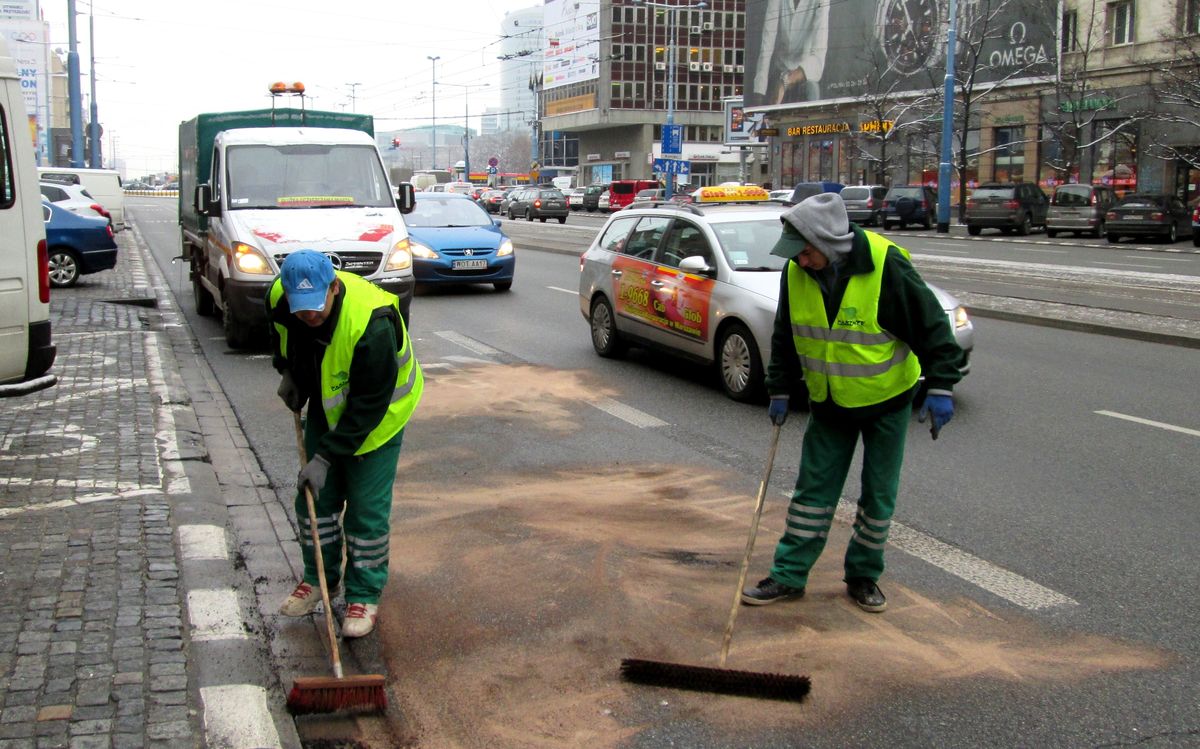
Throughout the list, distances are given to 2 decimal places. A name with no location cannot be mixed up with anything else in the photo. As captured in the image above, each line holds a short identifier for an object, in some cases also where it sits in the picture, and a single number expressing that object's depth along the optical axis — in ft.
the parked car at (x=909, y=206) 136.67
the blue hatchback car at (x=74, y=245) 59.41
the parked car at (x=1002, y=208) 121.08
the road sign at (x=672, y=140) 152.56
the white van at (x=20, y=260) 23.09
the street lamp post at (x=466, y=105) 240.96
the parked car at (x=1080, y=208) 113.29
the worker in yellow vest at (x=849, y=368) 14.98
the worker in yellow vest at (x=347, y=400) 13.85
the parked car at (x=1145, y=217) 105.70
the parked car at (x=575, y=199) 227.61
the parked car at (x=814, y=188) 117.60
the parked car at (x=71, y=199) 68.08
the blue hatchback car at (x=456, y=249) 58.44
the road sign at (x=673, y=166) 147.43
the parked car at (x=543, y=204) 168.86
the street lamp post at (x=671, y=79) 204.64
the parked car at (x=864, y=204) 136.67
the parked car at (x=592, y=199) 222.28
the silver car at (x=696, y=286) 30.50
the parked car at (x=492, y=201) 211.00
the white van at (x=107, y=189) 111.34
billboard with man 164.96
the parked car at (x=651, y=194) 179.63
